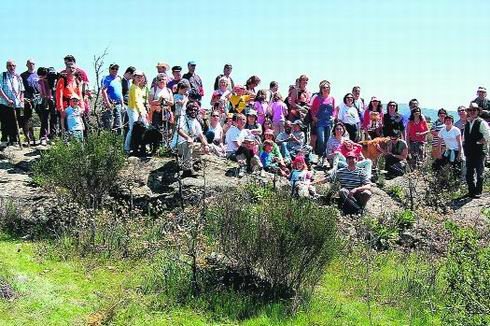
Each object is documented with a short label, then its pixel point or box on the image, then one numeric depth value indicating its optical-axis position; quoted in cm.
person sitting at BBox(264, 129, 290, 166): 1342
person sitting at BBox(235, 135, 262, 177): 1297
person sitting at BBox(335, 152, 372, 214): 1227
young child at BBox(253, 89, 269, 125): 1481
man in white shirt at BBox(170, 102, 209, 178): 1263
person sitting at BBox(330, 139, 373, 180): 1266
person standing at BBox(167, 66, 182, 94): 1455
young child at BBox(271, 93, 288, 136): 1478
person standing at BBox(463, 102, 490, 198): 1361
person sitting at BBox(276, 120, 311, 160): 1421
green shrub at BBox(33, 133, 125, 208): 1113
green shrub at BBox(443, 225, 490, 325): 600
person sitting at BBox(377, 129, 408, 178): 1485
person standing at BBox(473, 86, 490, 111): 1549
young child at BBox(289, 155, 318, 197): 1201
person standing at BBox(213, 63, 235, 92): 1548
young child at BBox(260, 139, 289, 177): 1323
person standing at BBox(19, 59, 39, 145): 1452
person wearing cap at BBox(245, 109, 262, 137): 1397
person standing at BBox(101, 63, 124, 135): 1388
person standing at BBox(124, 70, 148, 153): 1307
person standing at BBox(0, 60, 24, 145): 1395
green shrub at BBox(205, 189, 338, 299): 875
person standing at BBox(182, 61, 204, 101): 1515
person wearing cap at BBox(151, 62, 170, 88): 1410
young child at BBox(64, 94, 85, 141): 1322
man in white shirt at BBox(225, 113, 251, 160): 1363
